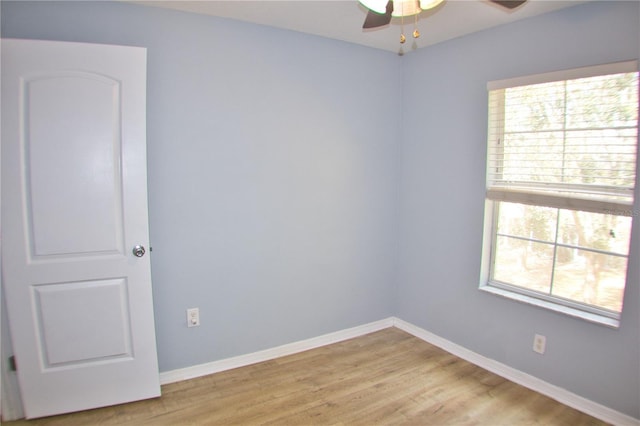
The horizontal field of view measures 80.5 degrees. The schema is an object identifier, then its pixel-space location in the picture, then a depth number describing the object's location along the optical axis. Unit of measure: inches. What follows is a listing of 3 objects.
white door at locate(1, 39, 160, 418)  79.7
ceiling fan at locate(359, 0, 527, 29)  61.8
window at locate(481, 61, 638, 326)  84.3
